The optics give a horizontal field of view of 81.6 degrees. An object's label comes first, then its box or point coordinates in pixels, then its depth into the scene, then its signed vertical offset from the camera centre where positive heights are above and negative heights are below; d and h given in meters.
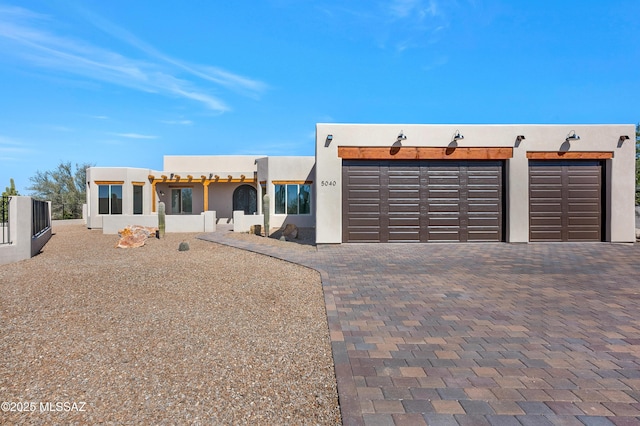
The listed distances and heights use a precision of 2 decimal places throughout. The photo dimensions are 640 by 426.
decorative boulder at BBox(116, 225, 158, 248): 12.54 -0.97
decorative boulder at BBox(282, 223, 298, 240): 15.66 -0.96
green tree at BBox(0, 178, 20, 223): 24.07 +1.33
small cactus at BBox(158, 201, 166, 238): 15.01 -0.35
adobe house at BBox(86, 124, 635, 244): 12.51 +0.93
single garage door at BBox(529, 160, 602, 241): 12.86 +0.34
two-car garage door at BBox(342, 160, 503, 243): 12.69 +0.31
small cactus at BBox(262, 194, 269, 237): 15.69 -0.23
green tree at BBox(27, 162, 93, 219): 26.00 +1.23
